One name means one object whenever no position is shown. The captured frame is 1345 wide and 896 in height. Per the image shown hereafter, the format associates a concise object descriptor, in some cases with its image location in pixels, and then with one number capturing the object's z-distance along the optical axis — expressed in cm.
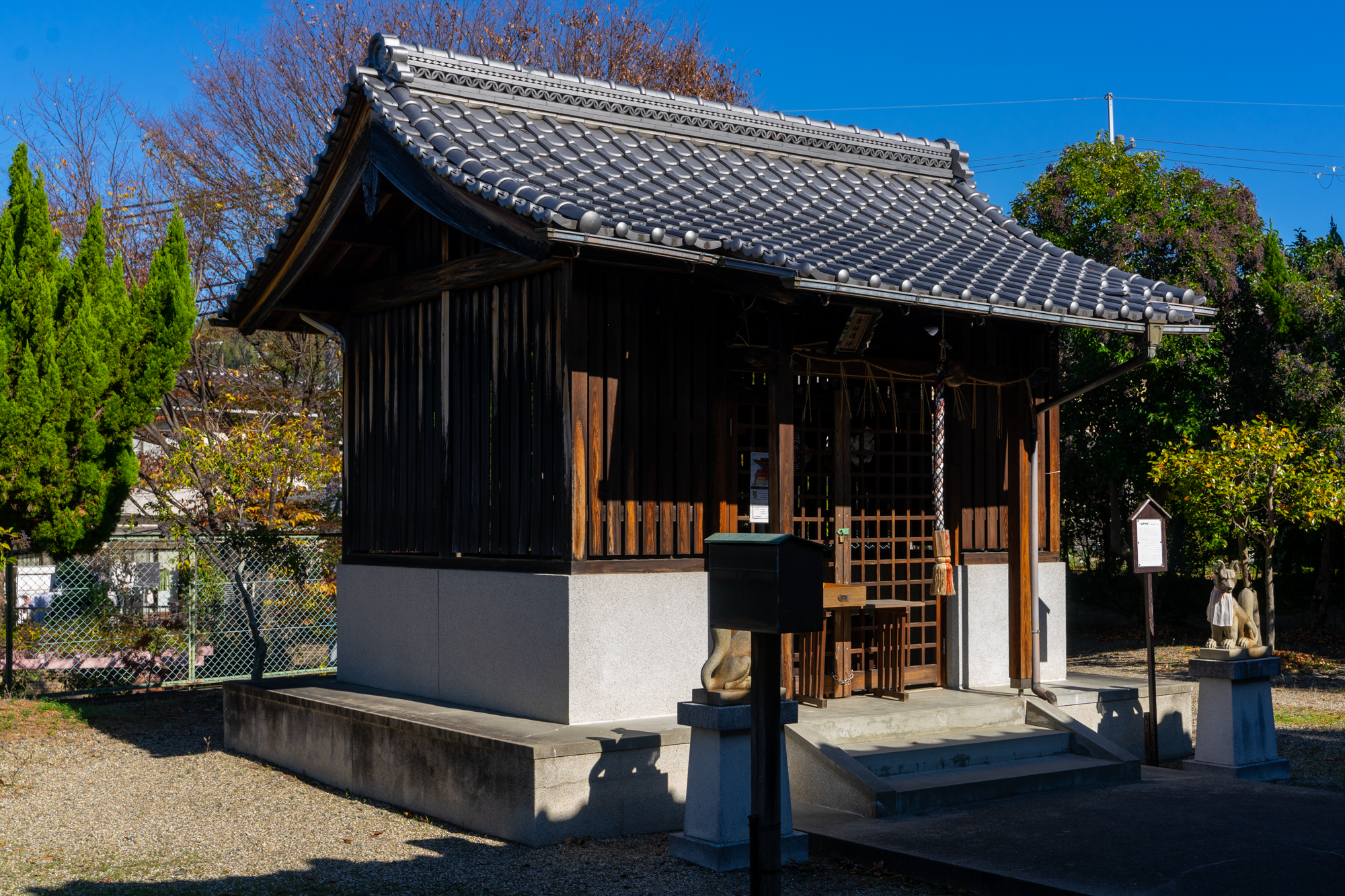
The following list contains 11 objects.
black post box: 490
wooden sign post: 950
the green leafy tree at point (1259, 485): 1493
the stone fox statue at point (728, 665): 654
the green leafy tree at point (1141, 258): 1791
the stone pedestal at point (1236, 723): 891
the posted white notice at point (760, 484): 882
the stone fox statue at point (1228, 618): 920
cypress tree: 1202
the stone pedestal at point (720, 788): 636
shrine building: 785
